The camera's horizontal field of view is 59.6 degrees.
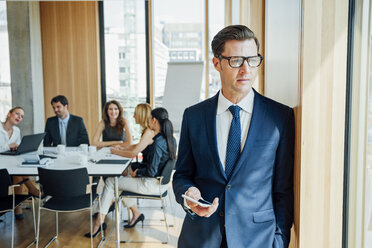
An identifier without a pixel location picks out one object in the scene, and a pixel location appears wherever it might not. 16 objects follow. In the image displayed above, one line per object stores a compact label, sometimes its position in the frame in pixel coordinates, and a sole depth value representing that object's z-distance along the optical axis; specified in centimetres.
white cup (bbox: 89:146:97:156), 417
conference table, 332
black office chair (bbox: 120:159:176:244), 364
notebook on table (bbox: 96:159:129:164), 369
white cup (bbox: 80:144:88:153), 418
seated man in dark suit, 493
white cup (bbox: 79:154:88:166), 352
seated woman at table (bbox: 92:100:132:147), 494
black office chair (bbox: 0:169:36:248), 317
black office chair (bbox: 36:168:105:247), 307
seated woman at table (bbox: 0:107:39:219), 448
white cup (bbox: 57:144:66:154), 421
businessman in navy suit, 131
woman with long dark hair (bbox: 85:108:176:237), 366
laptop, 409
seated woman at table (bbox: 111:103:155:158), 400
